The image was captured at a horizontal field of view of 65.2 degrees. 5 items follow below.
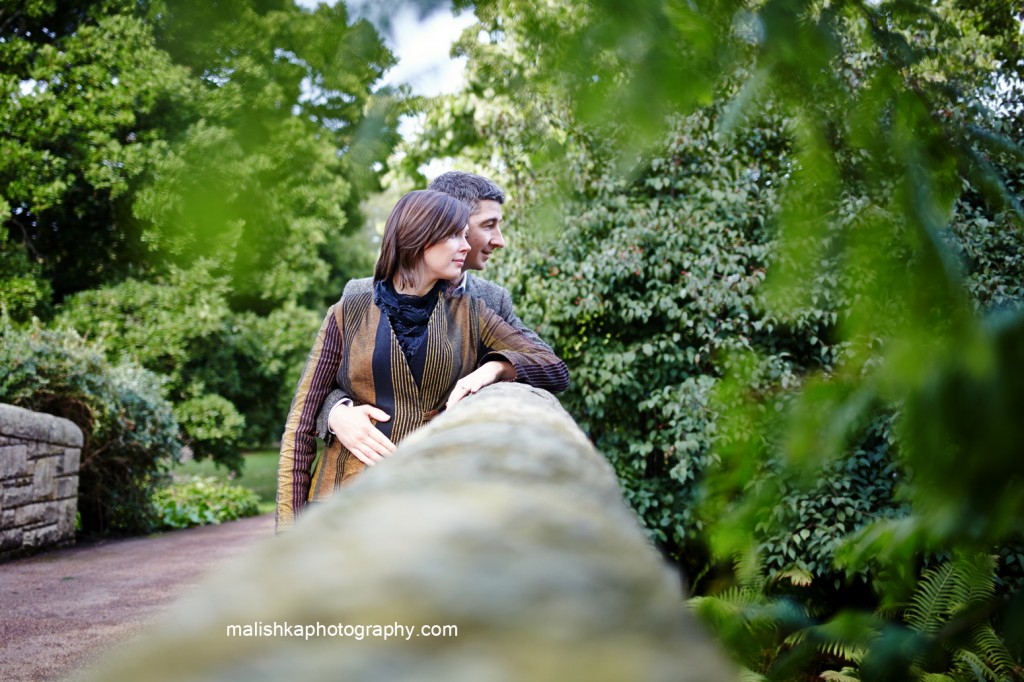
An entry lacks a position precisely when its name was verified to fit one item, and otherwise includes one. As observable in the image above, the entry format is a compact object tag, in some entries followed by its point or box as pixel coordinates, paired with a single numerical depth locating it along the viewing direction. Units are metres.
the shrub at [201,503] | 12.24
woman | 2.69
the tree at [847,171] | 1.10
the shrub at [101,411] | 9.48
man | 2.63
